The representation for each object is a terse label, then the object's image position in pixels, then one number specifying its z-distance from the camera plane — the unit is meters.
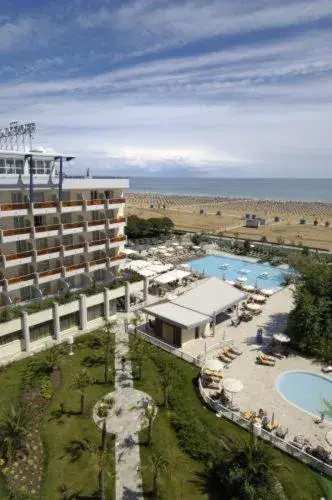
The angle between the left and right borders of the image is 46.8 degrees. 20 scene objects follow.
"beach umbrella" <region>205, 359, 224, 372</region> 29.64
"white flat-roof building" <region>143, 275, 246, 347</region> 36.03
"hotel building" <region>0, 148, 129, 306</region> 34.94
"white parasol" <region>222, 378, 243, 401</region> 26.63
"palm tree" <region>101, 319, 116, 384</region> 29.83
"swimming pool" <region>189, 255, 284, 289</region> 57.51
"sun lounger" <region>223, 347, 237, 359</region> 33.75
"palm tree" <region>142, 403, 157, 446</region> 23.28
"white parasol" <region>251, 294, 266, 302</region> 46.69
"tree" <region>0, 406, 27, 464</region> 22.19
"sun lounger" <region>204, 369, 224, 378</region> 29.70
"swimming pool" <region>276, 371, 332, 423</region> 27.52
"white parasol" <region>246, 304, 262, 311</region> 43.08
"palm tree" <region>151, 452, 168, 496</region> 19.44
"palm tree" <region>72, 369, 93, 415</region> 25.95
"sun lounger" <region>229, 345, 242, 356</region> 34.31
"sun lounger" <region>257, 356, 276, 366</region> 32.41
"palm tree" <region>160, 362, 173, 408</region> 26.84
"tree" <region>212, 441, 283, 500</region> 18.88
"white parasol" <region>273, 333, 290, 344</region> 34.19
